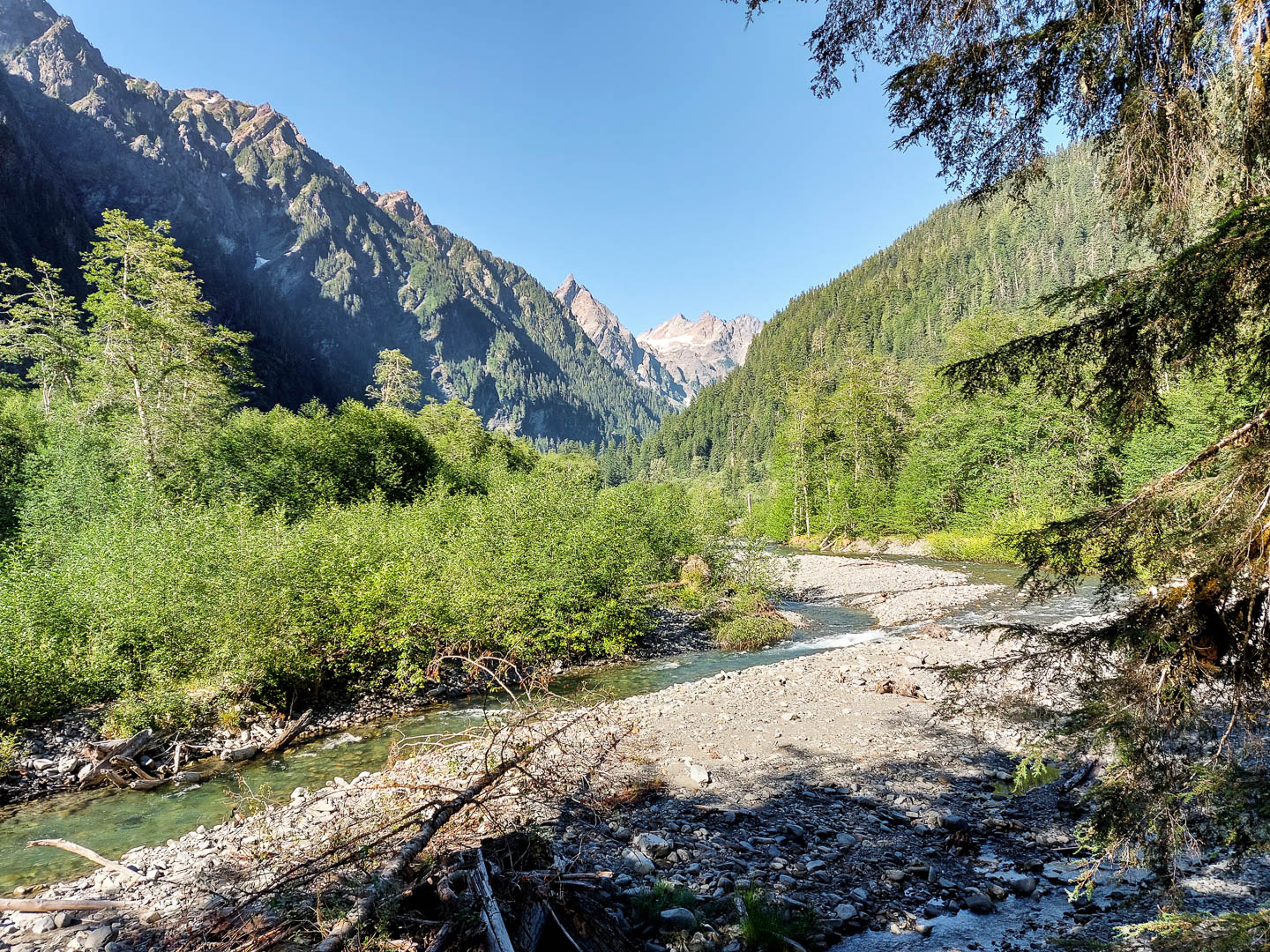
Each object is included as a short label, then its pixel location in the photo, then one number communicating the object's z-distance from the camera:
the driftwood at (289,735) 10.09
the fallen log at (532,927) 3.00
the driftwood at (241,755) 9.66
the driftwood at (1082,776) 6.49
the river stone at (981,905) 4.44
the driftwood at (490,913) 2.85
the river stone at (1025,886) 4.64
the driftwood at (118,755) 8.70
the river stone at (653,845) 5.25
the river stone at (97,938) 3.93
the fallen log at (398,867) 2.82
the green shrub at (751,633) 16.91
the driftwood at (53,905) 4.31
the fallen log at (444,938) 2.80
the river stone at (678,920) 3.97
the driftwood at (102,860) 5.25
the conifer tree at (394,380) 45.78
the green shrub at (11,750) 8.56
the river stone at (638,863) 4.92
